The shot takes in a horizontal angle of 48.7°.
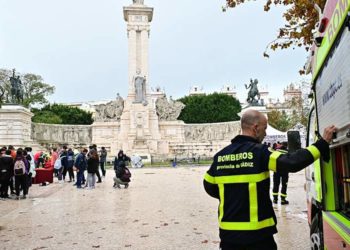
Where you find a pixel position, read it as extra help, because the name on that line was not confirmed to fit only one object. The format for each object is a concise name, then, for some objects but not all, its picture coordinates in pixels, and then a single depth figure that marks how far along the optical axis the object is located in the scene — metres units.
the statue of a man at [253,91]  37.84
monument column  43.25
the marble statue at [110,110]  44.72
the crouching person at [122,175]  15.26
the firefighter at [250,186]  2.78
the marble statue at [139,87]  41.84
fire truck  2.89
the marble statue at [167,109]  45.78
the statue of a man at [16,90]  35.06
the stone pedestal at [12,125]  34.09
